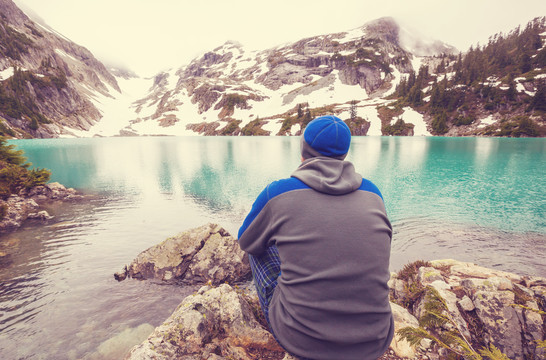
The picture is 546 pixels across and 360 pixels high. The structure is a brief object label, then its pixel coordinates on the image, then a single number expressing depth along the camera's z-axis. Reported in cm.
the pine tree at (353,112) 12555
